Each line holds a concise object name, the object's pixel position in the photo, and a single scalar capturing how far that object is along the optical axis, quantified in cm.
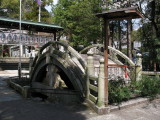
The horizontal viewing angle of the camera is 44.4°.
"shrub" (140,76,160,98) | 848
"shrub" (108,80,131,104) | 722
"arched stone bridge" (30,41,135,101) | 862
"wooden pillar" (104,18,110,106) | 656
